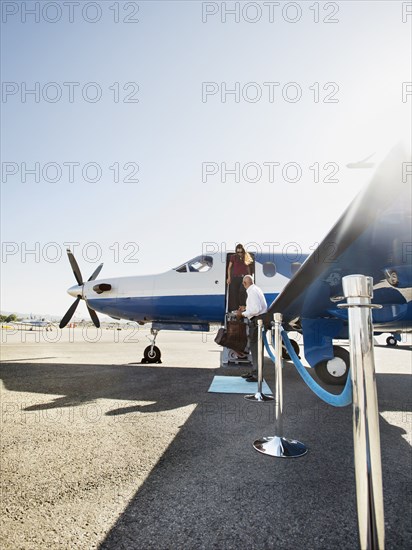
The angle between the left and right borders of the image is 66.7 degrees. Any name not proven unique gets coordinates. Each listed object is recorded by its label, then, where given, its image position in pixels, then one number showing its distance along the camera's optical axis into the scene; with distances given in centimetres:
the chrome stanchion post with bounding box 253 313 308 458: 304
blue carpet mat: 592
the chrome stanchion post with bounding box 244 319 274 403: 515
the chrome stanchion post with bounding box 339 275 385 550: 124
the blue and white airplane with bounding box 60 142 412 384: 317
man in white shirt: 610
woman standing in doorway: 865
